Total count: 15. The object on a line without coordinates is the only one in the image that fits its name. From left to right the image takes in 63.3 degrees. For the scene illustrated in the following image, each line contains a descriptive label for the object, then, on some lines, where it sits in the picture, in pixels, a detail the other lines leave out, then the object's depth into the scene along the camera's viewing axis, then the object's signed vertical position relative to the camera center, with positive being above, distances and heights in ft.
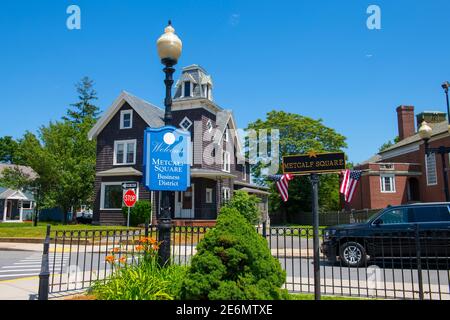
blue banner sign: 25.07 +4.03
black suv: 36.83 -0.62
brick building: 117.91 +13.94
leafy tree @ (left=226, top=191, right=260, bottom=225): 84.26 +3.72
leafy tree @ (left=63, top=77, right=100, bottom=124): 210.38 +64.83
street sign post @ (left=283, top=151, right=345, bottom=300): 19.57 +3.02
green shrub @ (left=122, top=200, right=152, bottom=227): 89.04 +1.38
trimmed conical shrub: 15.05 -2.14
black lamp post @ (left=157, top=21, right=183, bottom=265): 23.65 +9.27
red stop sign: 64.23 +3.65
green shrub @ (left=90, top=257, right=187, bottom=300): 18.71 -3.47
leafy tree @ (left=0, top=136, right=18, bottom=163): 236.84 +44.98
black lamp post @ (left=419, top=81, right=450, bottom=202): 46.85 +9.43
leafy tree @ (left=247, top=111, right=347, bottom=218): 146.30 +30.69
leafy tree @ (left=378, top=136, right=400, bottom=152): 251.93 +51.33
